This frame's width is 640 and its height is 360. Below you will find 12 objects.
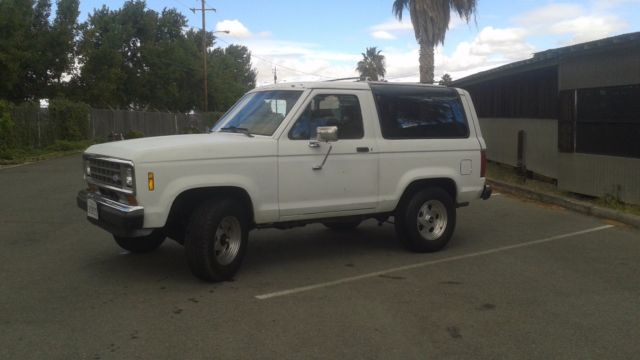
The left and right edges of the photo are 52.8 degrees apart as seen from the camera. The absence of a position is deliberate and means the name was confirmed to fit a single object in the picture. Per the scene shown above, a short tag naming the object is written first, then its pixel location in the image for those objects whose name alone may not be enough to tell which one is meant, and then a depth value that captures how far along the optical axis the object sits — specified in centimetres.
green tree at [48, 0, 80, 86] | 3938
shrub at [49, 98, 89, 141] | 2741
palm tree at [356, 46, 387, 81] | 8331
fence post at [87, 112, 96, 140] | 3129
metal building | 1035
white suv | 609
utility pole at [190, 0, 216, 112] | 5049
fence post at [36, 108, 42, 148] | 2544
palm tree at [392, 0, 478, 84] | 2302
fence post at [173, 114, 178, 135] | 4567
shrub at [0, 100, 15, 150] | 2116
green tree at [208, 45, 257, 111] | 6059
